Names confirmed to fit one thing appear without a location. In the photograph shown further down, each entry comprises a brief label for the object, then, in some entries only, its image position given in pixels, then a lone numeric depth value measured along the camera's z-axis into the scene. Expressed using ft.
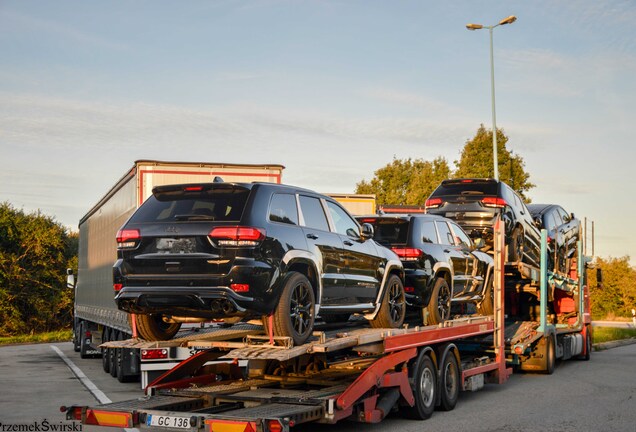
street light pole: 86.28
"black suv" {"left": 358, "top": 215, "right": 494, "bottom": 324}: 37.17
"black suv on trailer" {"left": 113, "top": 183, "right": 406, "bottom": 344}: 25.57
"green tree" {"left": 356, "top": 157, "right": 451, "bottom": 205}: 176.55
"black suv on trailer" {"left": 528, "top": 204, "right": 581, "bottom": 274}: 58.34
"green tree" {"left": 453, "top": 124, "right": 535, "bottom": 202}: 112.57
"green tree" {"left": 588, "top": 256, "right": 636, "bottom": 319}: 213.05
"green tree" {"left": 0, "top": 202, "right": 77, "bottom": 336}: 137.35
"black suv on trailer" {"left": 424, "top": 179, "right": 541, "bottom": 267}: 48.62
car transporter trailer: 25.82
